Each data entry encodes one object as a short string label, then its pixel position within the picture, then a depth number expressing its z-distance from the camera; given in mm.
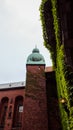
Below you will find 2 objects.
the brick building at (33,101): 14711
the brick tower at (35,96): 14477
